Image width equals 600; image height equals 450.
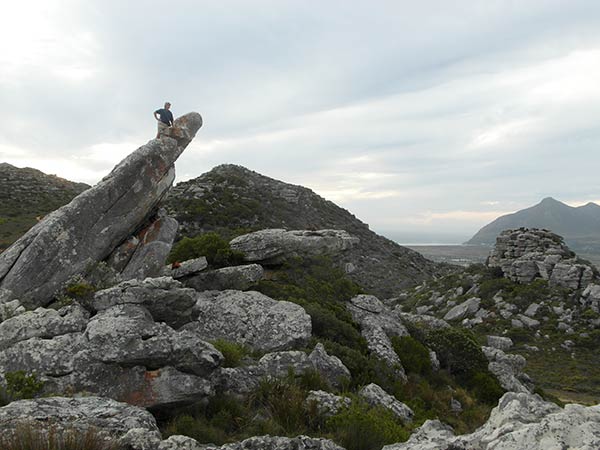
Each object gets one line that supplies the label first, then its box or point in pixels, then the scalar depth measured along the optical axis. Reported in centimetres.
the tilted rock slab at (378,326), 1470
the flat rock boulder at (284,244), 2028
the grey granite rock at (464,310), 3887
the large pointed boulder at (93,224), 1362
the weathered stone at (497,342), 2559
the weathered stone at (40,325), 962
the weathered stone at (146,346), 859
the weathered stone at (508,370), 1623
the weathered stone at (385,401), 1006
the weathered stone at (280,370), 956
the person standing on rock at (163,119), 1903
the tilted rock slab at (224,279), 1675
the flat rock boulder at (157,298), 1088
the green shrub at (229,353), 1066
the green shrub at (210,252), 1938
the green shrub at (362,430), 735
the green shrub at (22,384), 777
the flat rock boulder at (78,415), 587
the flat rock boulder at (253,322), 1297
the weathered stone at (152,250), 1645
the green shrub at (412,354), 1532
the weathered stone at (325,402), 862
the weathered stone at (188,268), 1702
